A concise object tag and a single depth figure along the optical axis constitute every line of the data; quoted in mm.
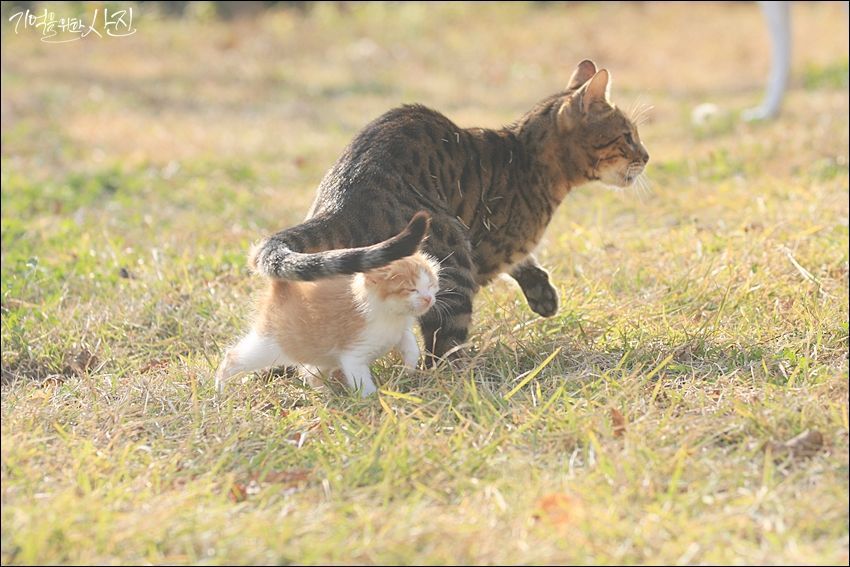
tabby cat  7527
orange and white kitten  7117
